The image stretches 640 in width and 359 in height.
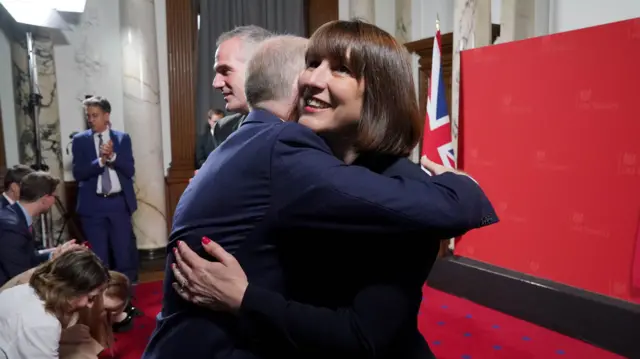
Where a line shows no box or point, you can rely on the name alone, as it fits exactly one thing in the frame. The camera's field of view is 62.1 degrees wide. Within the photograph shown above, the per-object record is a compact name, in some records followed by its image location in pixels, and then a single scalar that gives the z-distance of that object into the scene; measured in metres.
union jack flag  4.14
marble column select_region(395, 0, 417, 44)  6.35
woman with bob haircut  0.92
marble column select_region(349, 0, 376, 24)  6.15
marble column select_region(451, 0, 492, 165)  4.48
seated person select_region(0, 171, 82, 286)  2.89
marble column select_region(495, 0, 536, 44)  4.61
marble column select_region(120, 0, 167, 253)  5.23
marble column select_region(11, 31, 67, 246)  5.06
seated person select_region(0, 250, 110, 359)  2.16
